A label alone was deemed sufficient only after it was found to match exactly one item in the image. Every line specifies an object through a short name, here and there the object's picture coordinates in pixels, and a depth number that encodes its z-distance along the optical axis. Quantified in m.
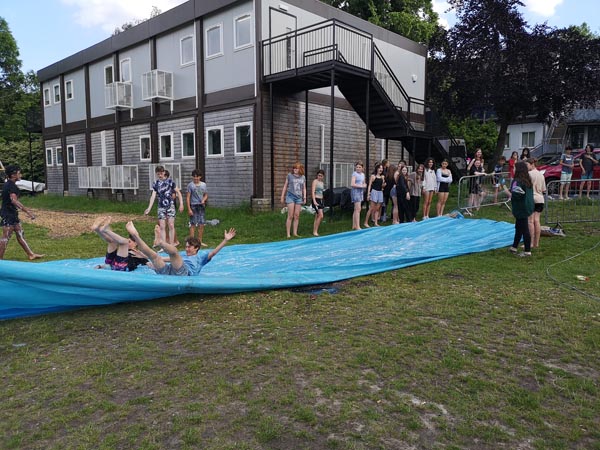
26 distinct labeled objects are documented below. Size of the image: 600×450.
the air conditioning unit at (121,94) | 18.94
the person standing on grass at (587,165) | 14.00
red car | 12.26
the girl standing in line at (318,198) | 10.23
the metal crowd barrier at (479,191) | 12.59
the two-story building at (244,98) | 14.30
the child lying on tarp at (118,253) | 5.71
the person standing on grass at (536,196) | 7.95
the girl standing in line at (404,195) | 11.20
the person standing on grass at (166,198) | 8.69
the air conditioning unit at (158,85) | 16.94
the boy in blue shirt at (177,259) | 5.34
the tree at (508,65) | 19.77
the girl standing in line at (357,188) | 10.68
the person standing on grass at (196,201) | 9.12
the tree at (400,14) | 27.67
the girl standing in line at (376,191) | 10.90
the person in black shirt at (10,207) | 7.65
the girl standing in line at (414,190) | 11.68
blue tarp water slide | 4.77
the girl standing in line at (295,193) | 10.00
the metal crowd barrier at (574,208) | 10.73
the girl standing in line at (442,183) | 11.84
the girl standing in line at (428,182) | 11.86
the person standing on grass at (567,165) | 14.52
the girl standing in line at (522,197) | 7.40
